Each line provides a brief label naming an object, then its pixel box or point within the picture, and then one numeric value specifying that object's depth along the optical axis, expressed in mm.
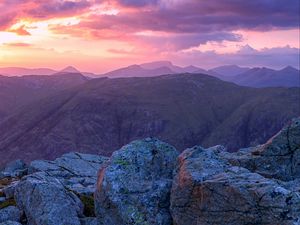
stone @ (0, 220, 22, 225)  28281
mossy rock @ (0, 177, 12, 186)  58438
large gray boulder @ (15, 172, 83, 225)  28516
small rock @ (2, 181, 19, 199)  39119
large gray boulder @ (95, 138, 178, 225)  23875
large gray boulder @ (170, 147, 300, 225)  18844
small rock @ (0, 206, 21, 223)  30703
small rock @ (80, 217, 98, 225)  28562
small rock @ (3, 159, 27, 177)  70312
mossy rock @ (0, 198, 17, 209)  34938
